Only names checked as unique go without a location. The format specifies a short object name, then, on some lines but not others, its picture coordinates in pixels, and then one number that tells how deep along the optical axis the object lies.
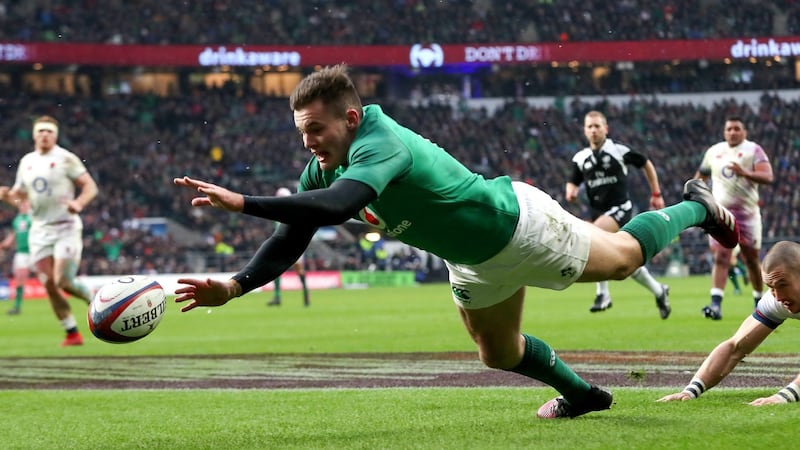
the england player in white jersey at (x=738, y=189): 27.77
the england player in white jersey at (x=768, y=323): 12.12
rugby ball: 12.09
